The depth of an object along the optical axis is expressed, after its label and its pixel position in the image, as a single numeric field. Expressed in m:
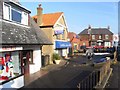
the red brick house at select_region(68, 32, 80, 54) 27.62
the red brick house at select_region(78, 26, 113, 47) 38.10
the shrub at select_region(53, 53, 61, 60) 14.15
